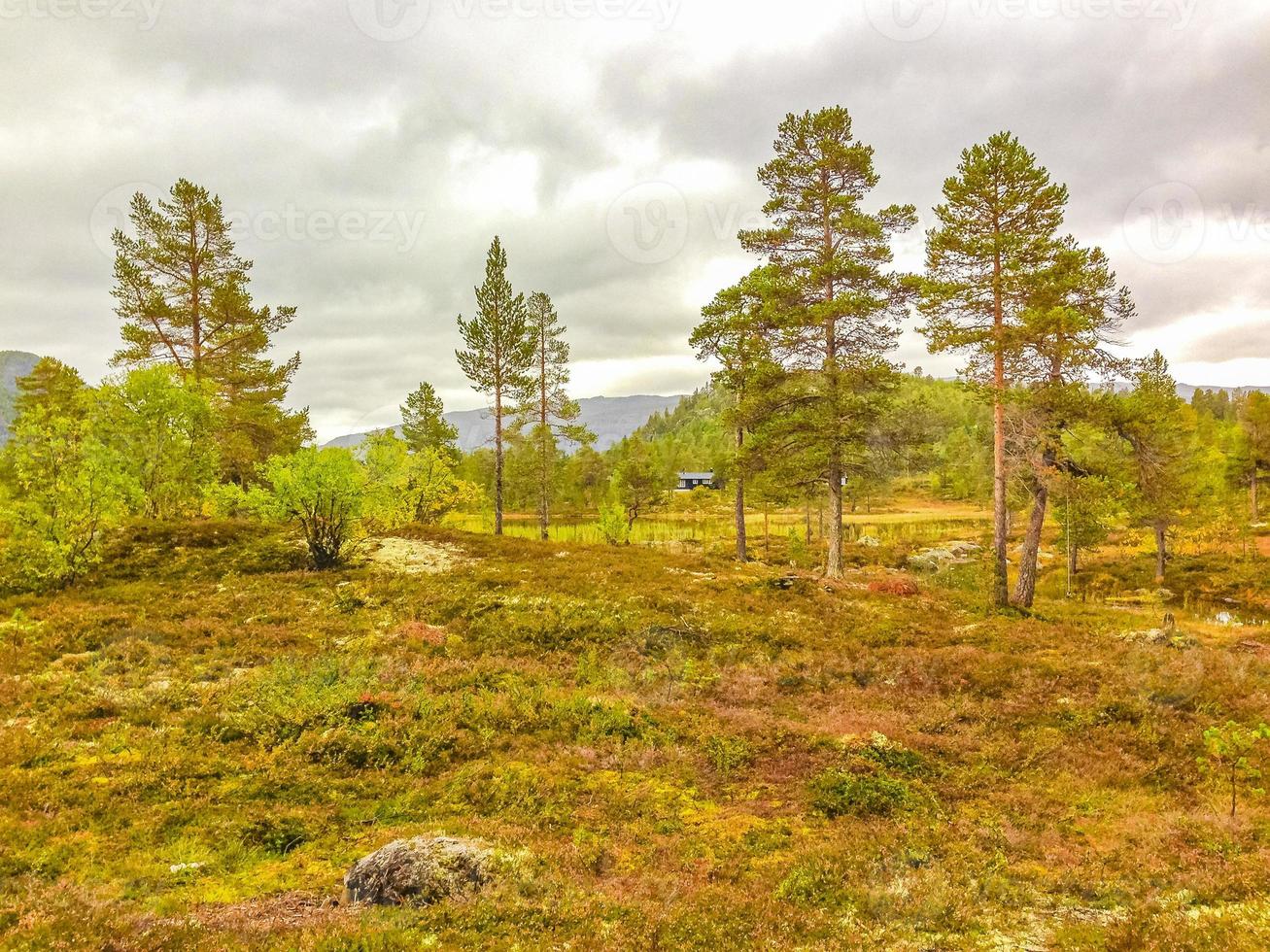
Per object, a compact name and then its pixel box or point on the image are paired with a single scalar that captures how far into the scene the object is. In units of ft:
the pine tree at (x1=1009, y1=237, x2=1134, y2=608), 68.13
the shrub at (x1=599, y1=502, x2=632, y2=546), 153.07
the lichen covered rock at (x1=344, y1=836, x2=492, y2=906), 20.70
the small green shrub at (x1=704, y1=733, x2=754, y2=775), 34.50
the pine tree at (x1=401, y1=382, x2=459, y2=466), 189.06
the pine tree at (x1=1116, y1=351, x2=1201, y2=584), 68.85
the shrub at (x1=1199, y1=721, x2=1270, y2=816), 28.50
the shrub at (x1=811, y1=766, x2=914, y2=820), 29.58
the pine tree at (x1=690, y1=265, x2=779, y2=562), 89.20
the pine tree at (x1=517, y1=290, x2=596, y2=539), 126.72
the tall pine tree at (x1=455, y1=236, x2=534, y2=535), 116.57
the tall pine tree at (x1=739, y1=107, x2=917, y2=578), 82.89
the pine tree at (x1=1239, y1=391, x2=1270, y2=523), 188.85
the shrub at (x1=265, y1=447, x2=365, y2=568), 71.77
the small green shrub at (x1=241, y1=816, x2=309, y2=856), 25.26
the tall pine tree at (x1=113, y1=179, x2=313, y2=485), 100.28
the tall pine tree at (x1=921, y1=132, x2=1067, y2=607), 69.51
